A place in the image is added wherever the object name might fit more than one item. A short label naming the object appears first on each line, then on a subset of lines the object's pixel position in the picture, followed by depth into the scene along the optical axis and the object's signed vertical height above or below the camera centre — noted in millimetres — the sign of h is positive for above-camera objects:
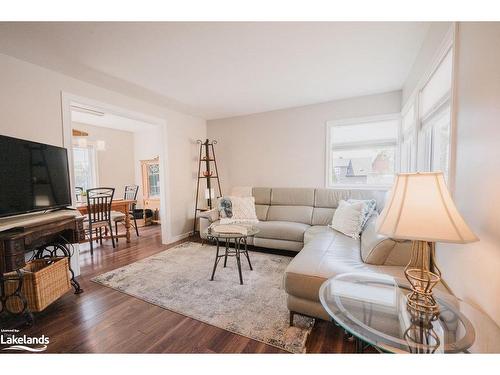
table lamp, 792 -177
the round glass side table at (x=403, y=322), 798 -637
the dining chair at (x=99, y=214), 3297 -561
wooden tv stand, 1466 -470
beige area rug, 1581 -1134
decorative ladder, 4284 +137
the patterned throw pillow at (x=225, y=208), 3625 -531
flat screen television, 1696 +22
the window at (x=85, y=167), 4902 +273
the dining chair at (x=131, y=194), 5049 -381
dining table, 3844 -563
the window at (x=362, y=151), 3301 +398
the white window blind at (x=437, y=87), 1512 +719
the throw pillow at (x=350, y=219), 2551 -546
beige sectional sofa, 1553 -695
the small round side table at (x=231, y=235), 2338 -650
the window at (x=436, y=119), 1549 +472
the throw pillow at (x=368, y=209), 2598 -430
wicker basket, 1712 -898
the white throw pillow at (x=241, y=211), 3599 -590
